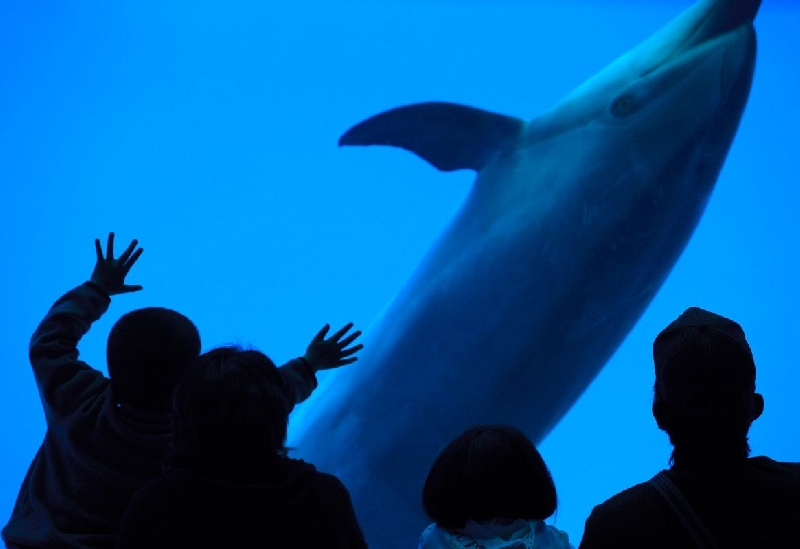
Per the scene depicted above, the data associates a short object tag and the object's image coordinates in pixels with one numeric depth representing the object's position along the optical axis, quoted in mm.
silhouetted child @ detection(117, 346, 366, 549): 4453
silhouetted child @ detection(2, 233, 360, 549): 4744
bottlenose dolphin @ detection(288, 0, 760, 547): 6950
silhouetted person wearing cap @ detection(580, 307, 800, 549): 4415
